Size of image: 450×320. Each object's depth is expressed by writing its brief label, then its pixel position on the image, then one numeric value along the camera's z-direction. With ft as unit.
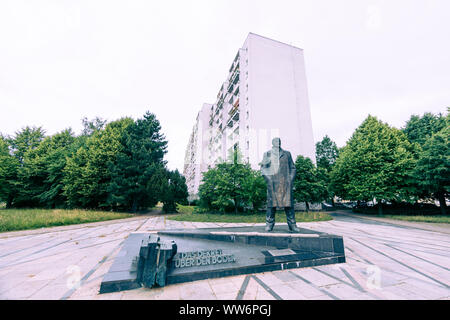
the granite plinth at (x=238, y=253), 11.71
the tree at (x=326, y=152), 116.78
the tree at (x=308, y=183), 71.20
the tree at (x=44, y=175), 83.15
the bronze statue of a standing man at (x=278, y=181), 19.89
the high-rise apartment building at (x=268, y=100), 82.89
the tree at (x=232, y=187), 58.34
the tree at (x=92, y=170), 70.54
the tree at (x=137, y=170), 67.21
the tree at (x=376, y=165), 60.85
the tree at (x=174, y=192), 71.70
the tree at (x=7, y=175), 86.79
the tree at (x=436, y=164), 50.98
